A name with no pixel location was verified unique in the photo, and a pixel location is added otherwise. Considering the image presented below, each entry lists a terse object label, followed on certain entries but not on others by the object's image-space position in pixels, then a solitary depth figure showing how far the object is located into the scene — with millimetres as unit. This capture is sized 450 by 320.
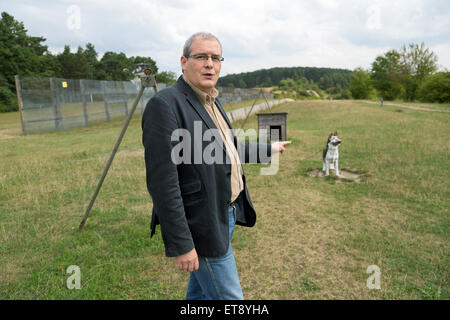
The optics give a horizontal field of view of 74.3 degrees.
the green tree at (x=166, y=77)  50525
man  1566
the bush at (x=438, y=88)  33375
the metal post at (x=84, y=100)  16283
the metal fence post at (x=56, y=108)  14633
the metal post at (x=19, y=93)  13128
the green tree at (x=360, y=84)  65906
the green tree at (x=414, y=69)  55031
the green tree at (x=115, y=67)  59188
